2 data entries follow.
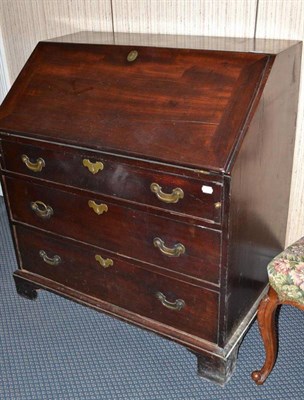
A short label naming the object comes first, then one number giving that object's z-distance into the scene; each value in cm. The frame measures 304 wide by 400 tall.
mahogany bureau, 150
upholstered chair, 150
